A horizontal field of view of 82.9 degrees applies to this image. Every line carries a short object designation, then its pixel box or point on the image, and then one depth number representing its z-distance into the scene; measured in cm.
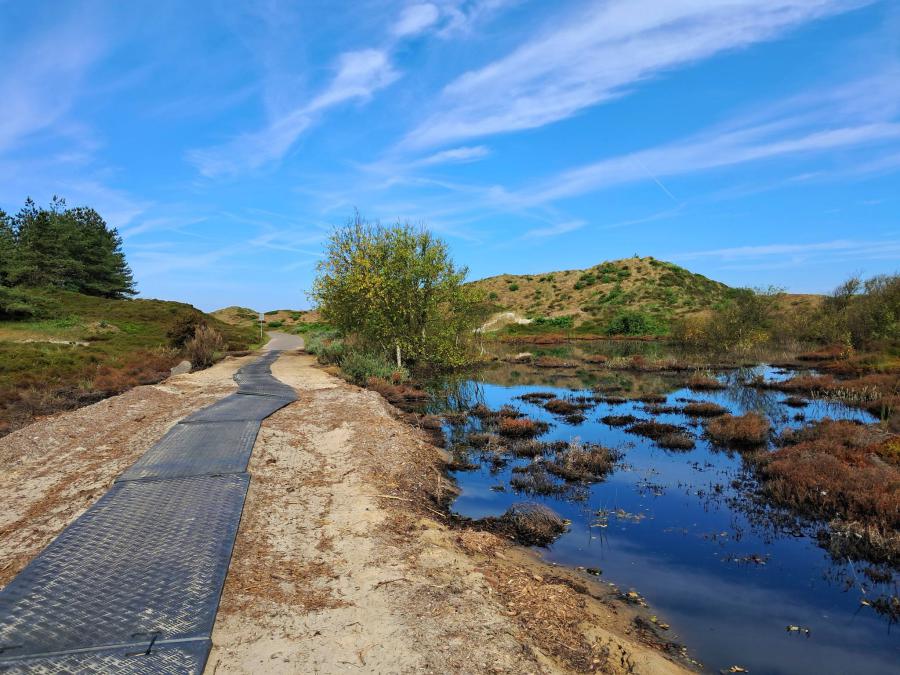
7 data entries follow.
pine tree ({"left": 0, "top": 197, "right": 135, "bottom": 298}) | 4306
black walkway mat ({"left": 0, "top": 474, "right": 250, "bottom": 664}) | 397
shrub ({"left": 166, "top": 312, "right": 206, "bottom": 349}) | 2711
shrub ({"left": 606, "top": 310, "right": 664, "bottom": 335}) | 5669
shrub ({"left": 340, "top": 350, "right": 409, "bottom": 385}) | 2186
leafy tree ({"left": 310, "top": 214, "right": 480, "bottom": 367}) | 2408
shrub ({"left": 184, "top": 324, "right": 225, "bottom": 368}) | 2391
